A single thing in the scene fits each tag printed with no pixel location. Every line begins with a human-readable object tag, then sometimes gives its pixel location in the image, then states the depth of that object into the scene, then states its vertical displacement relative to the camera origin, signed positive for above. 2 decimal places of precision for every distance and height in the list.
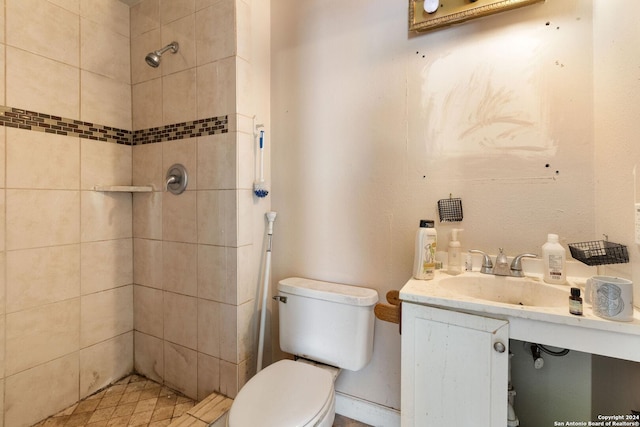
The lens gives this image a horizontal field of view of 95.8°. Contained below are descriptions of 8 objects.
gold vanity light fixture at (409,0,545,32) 1.12 +0.82
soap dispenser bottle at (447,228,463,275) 1.19 -0.20
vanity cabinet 0.86 -0.49
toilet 0.97 -0.65
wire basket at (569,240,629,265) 0.88 -0.13
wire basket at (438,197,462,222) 1.23 +0.01
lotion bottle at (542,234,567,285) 1.02 -0.18
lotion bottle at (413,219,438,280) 1.13 -0.16
